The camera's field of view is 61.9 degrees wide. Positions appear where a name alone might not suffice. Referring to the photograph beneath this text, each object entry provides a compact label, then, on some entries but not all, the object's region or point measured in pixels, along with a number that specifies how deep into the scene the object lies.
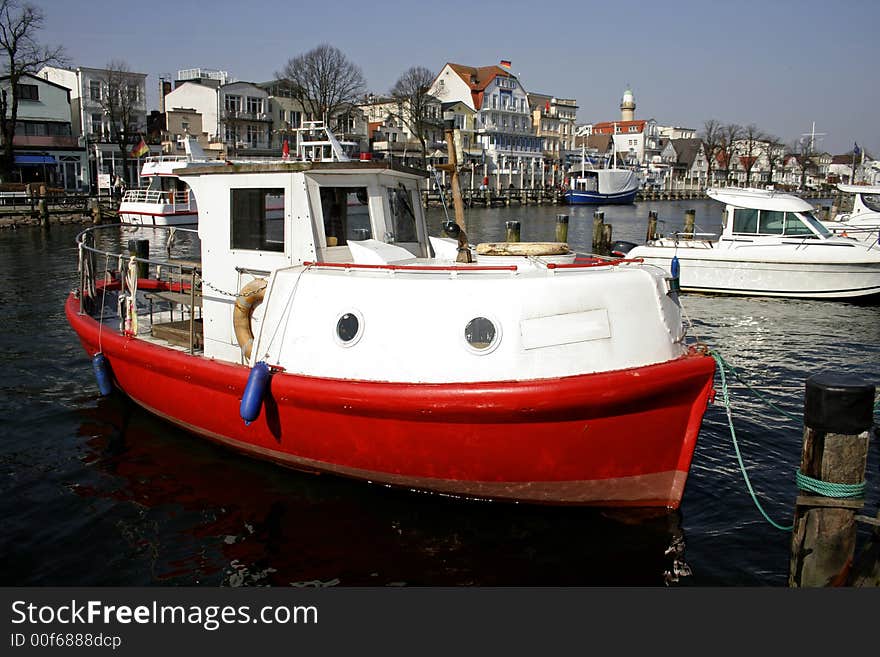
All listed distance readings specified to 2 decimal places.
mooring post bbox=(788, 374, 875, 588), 5.42
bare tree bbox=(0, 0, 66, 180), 51.84
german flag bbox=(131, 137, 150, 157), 45.06
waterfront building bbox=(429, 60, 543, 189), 90.69
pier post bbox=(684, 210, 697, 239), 32.69
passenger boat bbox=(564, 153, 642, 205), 81.44
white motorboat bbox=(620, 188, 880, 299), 21.08
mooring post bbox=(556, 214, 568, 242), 30.16
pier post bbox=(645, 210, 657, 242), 29.69
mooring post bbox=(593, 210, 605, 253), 30.89
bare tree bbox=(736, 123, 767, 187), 118.14
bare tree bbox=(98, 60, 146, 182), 62.78
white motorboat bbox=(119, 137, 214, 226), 42.09
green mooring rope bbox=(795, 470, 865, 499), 5.53
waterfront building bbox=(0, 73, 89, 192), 57.25
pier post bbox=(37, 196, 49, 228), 40.19
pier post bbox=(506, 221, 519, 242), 24.57
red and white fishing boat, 6.93
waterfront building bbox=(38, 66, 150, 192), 63.53
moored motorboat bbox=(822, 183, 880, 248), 27.81
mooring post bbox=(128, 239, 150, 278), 11.88
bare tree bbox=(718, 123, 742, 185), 122.01
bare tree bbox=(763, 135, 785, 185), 119.23
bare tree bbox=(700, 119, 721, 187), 122.94
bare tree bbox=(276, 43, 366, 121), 67.69
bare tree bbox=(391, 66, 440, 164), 77.94
